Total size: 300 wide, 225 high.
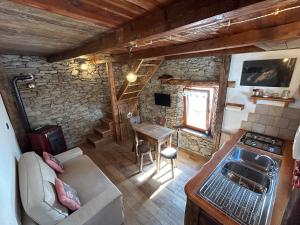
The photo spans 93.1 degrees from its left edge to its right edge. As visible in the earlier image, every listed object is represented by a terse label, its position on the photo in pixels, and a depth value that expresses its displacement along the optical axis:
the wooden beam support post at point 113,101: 3.93
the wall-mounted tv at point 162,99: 4.04
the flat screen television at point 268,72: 2.12
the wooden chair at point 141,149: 3.23
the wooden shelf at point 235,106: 2.59
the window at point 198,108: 3.38
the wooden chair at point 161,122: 3.66
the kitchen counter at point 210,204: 1.22
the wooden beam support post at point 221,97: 2.69
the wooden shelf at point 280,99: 2.09
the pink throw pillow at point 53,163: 2.33
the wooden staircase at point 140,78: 3.78
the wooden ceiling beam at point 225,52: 2.19
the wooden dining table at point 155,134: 2.95
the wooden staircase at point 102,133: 4.32
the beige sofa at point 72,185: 1.42
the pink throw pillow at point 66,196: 1.63
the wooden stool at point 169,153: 2.90
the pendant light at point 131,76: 2.64
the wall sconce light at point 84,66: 3.85
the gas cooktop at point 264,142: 2.08
